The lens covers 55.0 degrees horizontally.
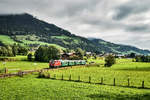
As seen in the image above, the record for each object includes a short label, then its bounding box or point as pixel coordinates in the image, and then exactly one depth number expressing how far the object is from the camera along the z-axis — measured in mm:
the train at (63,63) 62562
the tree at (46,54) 100562
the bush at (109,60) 77400
